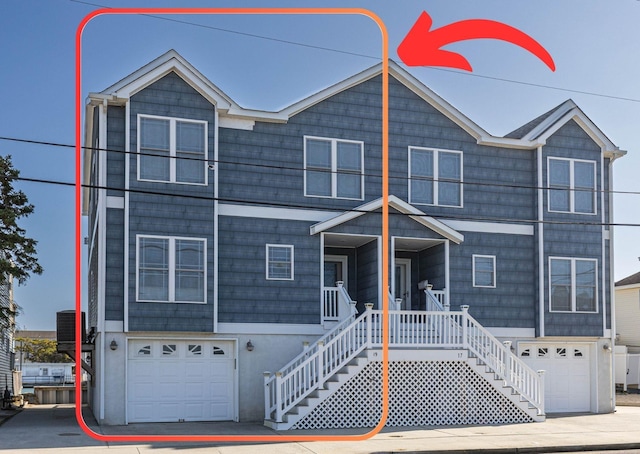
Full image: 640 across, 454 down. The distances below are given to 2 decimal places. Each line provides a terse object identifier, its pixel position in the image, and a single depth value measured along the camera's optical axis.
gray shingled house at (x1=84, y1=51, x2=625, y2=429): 19.69
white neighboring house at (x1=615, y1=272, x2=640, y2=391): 38.81
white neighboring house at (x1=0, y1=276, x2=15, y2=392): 32.38
